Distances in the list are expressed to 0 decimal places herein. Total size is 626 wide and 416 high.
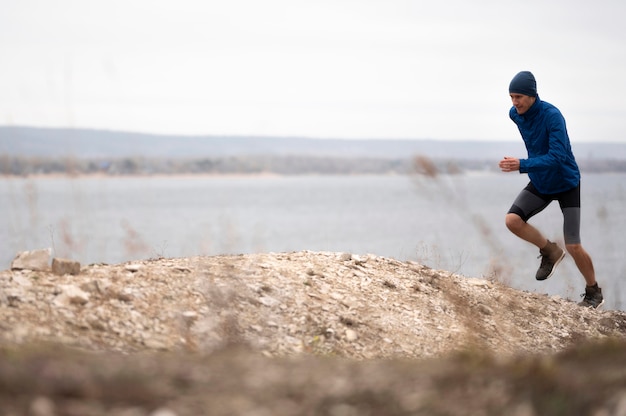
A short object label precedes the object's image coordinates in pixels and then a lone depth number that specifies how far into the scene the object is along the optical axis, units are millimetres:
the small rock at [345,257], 15867
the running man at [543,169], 15000
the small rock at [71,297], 11187
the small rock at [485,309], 14940
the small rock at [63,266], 12453
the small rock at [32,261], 12695
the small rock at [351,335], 12273
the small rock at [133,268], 13030
